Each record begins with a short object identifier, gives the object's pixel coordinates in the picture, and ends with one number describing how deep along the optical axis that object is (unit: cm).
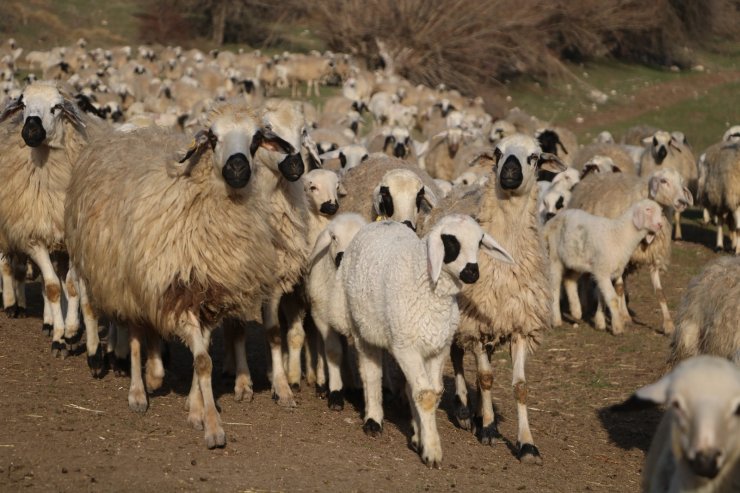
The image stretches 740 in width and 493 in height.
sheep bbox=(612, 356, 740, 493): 769
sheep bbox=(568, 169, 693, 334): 2439
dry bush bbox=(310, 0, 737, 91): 8631
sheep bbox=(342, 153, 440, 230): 1755
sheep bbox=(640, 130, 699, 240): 3528
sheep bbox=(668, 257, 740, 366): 1395
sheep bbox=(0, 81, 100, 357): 1845
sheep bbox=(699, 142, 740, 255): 3297
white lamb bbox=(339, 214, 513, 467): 1320
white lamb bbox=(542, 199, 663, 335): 2356
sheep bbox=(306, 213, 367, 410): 1584
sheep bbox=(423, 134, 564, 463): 1489
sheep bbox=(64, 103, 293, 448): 1413
